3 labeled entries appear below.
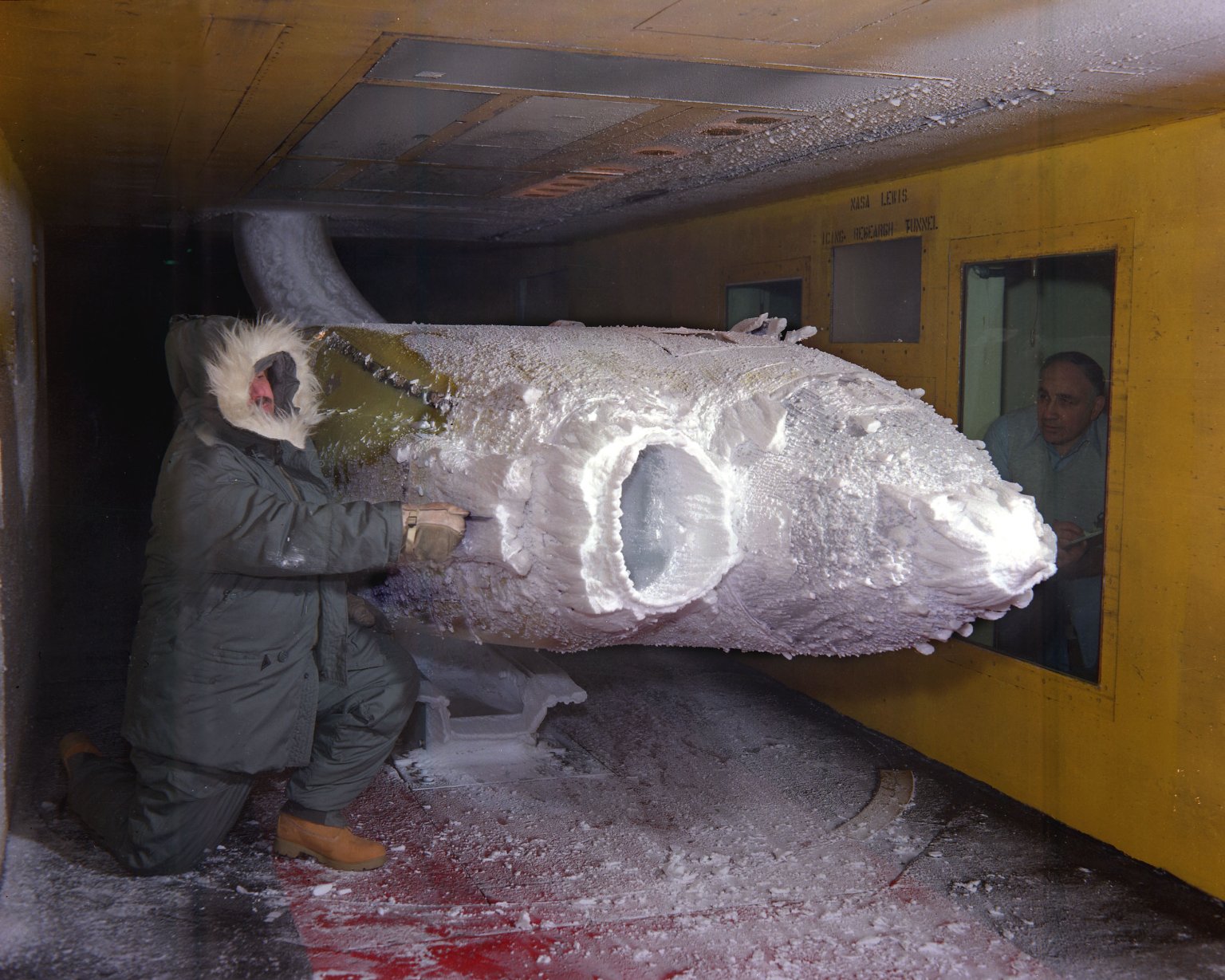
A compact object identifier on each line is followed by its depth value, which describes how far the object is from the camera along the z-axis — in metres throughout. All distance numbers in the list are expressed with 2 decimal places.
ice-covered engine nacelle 2.56
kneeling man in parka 2.59
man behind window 3.43
